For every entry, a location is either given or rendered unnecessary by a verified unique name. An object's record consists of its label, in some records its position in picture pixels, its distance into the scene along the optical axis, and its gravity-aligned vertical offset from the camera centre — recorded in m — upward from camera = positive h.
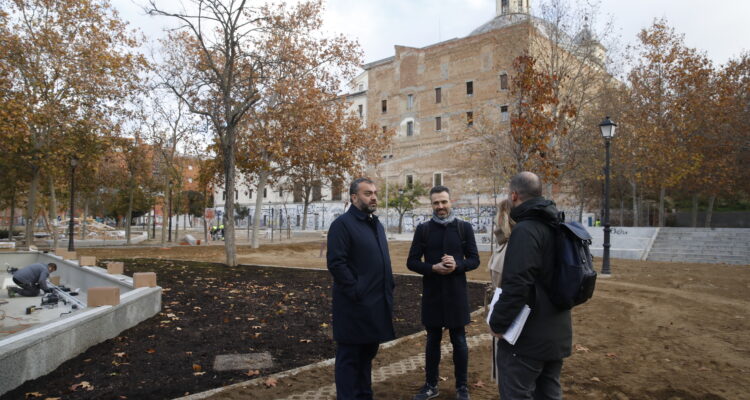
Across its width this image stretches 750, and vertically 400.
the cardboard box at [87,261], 12.79 -1.07
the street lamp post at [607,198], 14.76 +0.76
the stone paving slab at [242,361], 5.55 -1.68
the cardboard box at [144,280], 8.52 -1.05
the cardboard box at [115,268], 10.86 -1.07
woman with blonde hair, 3.86 -0.12
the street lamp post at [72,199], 19.38 +0.87
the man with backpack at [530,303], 2.90 -0.50
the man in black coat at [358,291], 3.80 -0.56
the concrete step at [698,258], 19.83 -1.54
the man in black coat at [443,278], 4.46 -0.53
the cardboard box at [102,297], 6.74 -1.08
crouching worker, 11.93 -1.52
